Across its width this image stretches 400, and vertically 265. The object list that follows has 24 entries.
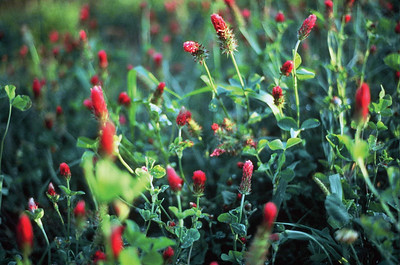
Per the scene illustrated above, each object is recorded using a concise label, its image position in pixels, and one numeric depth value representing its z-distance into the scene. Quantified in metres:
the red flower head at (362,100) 0.68
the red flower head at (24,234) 0.64
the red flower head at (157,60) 1.01
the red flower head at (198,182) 0.74
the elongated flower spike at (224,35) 0.77
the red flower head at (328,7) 0.90
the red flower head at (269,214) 0.66
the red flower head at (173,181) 0.71
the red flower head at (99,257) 0.68
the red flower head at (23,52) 1.18
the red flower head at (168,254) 0.71
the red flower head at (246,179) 0.74
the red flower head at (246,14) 1.05
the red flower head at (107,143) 0.65
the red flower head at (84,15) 1.21
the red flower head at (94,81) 0.92
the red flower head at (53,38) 1.37
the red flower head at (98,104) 0.74
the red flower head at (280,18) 0.94
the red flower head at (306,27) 0.77
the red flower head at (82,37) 1.00
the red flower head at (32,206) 0.73
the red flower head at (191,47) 0.77
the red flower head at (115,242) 0.62
